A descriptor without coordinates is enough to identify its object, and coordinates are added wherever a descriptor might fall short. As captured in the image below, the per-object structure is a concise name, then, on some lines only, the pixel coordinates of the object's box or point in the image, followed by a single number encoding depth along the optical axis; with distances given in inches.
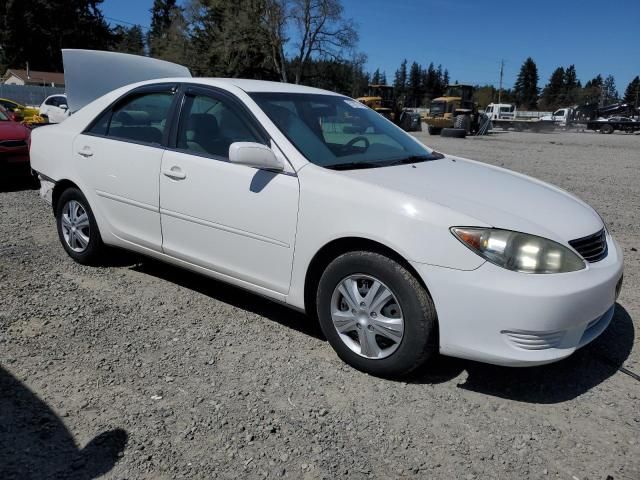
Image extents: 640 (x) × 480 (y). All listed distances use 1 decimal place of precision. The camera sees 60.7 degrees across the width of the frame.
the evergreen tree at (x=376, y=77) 6043.3
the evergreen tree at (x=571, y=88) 4153.5
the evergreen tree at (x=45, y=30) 2753.4
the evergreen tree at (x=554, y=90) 4361.2
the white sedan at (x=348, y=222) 105.7
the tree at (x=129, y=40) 3144.7
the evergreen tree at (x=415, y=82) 5162.4
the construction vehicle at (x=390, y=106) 1256.8
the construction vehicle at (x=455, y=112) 1209.2
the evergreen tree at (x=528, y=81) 5032.0
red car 326.6
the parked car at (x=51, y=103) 841.5
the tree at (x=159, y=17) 4024.9
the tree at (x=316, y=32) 1892.2
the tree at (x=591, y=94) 3645.7
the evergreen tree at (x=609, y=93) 3282.5
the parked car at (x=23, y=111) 876.6
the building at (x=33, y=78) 2512.7
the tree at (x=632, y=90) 4232.3
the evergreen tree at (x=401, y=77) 6062.5
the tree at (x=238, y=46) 1930.4
